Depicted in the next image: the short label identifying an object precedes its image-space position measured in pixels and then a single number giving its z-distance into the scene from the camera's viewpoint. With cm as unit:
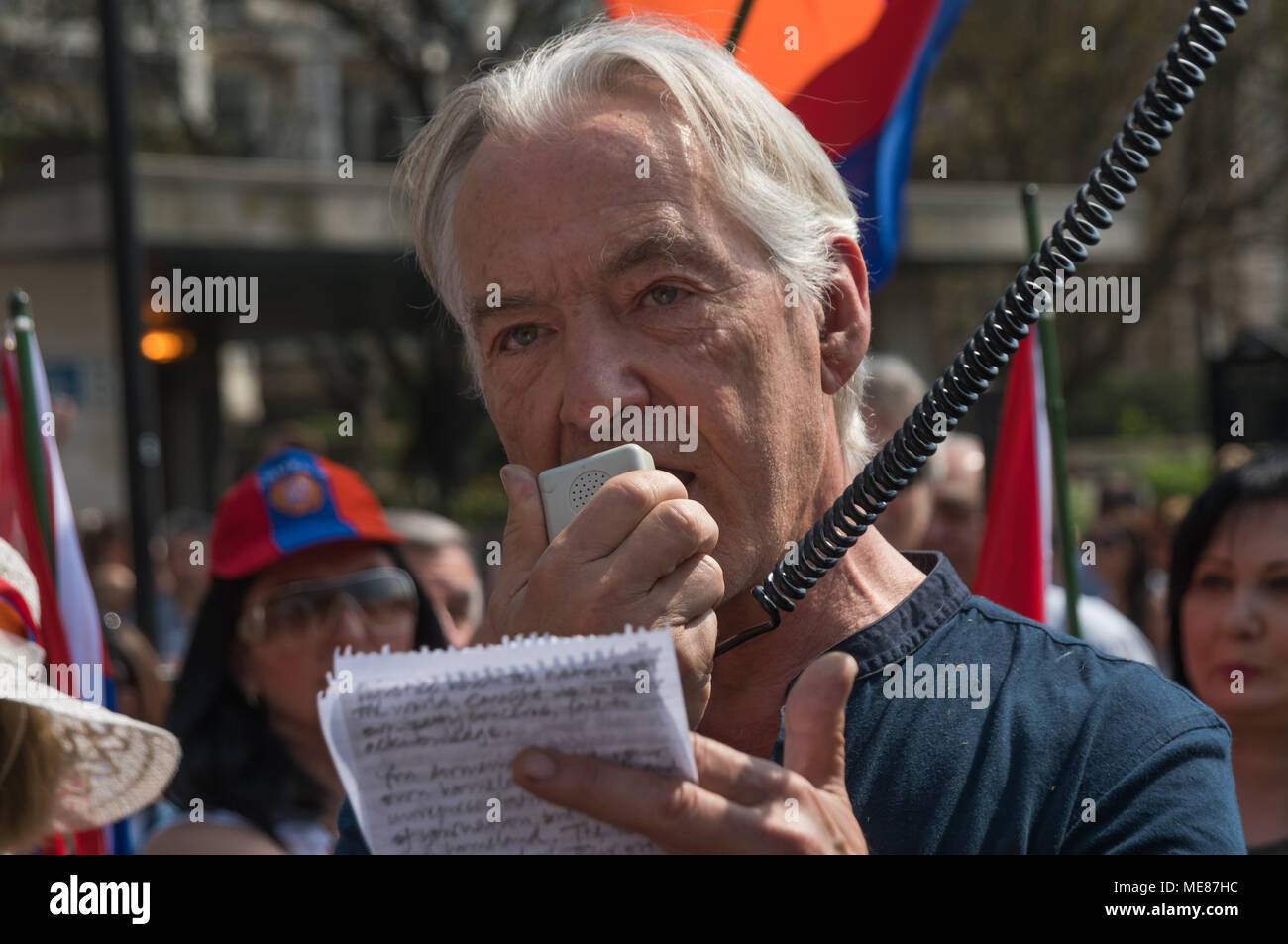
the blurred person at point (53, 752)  215
